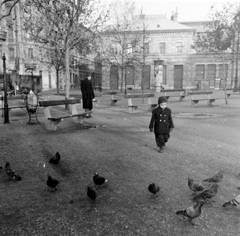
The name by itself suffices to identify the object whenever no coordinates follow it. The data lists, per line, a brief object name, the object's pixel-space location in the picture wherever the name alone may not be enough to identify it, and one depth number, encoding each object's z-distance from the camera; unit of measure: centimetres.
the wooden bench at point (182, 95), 2130
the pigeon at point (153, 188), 389
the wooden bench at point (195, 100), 1672
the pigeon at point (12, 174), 474
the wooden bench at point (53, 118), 887
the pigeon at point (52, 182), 410
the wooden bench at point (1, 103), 1278
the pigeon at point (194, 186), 386
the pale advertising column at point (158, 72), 3127
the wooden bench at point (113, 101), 1846
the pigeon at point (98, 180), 426
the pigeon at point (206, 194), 371
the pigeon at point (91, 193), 376
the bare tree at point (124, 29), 3324
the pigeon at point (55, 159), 560
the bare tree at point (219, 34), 3256
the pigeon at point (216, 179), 428
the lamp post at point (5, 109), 1037
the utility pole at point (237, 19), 3213
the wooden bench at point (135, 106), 1397
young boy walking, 621
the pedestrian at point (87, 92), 1133
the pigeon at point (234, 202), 344
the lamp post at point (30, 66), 3477
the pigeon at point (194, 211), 312
